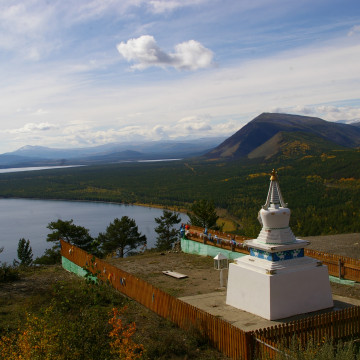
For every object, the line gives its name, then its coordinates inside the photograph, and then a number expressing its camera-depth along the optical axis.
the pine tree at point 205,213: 37.44
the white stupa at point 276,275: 14.92
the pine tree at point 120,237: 39.38
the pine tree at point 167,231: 44.12
